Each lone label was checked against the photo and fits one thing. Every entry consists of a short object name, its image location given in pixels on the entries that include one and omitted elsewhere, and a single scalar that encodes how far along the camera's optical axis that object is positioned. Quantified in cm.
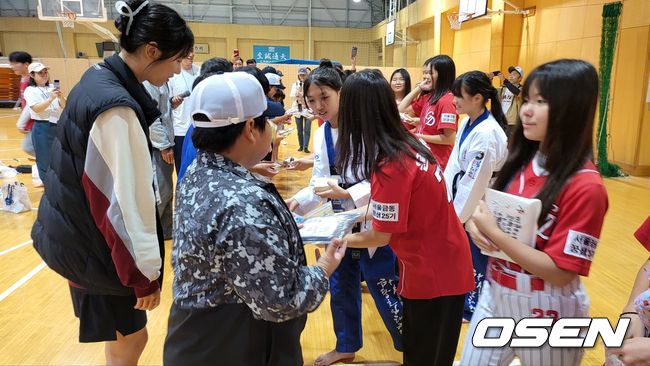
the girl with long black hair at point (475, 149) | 276
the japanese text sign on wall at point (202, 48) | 2261
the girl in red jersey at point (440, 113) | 349
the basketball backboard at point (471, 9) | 1192
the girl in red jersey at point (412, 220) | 165
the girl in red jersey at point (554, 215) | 131
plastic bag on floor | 526
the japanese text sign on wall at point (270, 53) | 2305
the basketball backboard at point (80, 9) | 1109
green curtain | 759
